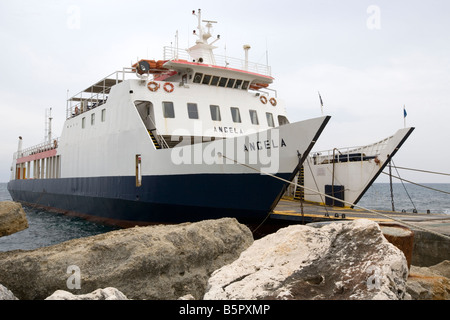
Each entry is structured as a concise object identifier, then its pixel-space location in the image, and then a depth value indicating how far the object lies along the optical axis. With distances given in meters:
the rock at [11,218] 7.24
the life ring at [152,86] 13.69
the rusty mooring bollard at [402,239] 3.88
